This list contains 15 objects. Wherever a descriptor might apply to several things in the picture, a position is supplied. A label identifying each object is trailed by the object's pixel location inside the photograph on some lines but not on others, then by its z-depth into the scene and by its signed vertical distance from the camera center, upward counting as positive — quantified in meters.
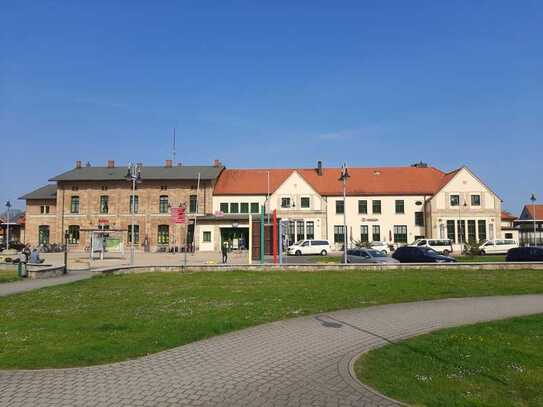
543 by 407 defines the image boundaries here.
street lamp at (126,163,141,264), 30.06 +4.07
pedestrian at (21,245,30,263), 27.61 -1.05
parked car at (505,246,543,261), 28.36 -1.51
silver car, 26.89 -1.50
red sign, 28.90 +1.22
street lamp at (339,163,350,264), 28.41 +3.64
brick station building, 57.56 +3.85
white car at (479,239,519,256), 43.09 -1.50
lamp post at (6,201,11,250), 63.26 +4.36
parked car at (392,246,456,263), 28.93 -1.59
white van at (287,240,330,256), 45.81 -1.51
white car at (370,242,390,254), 47.31 -1.49
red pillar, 29.40 -0.25
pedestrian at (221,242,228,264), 31.41 -1.24
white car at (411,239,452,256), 45.31 -1.30
